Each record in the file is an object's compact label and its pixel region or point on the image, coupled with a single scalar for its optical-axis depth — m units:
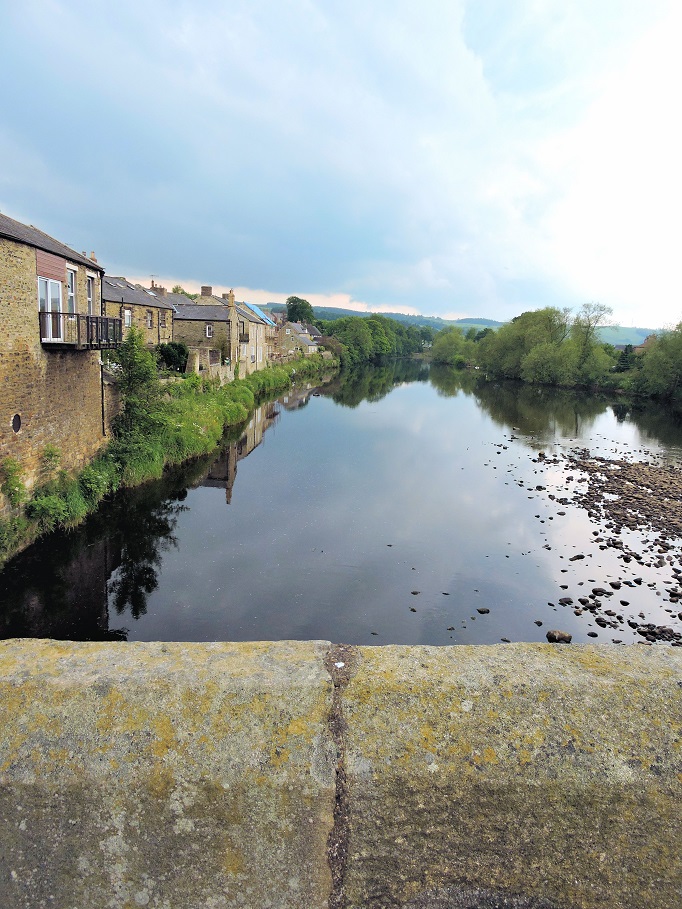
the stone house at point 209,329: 44.75
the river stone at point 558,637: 11.94
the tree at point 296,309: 145.25
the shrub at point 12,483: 12.97
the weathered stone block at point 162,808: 2.51
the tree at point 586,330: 74.38
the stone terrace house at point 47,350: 12.91
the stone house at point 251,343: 49.47
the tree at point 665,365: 61.12
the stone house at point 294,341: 75.88
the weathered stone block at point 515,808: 2.57
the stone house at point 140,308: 33.84
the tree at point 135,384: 20.23
